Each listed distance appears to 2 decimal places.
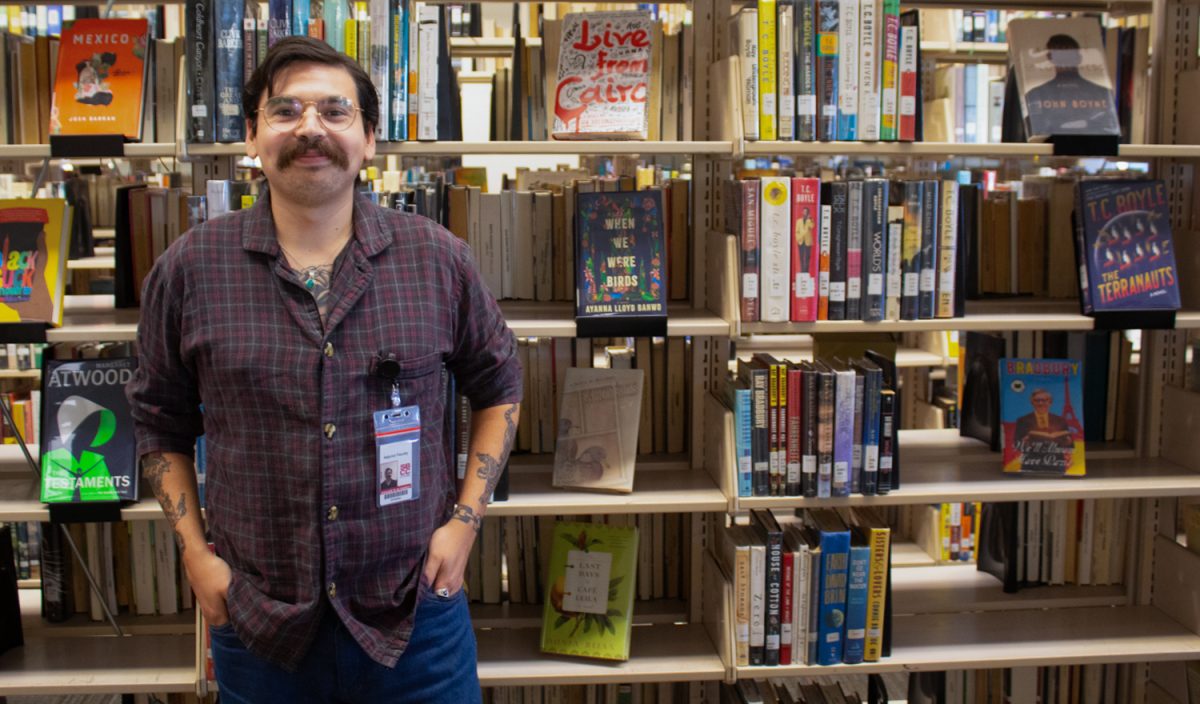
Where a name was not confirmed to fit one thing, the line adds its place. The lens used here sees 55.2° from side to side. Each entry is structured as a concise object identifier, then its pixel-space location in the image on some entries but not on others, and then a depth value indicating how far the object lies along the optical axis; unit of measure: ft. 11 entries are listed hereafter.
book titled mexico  8.13
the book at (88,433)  8.18
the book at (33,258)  8.07
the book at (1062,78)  8.57
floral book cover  8.20
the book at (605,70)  8.26
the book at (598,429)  8.55
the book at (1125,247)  8.63
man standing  5.63
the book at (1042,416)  9.00
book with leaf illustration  8.70
